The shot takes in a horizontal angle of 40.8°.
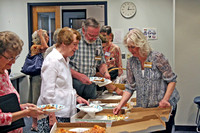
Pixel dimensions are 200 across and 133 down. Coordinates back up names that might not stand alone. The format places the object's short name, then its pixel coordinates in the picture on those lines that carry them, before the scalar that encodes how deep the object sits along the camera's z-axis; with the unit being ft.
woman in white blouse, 6.88
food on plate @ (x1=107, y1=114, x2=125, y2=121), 7.55
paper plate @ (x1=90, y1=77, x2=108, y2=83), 9.18
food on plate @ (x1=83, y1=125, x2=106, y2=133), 5.75
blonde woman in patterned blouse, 7.04
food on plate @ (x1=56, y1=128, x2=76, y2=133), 5.88
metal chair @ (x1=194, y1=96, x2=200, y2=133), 12.43
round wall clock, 19.86
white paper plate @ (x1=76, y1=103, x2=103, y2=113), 7.67
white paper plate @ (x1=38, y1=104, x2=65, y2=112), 6.09
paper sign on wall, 19.83
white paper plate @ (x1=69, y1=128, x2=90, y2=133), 5.98
